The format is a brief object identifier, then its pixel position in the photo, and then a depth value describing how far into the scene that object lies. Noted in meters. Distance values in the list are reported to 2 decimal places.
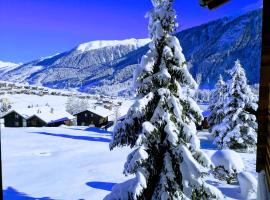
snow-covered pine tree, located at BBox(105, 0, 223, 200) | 11.32
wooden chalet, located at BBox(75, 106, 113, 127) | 92.75
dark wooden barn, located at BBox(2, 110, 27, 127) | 85.50
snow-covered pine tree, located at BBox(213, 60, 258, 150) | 35.56
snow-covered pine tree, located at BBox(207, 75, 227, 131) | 45.44
